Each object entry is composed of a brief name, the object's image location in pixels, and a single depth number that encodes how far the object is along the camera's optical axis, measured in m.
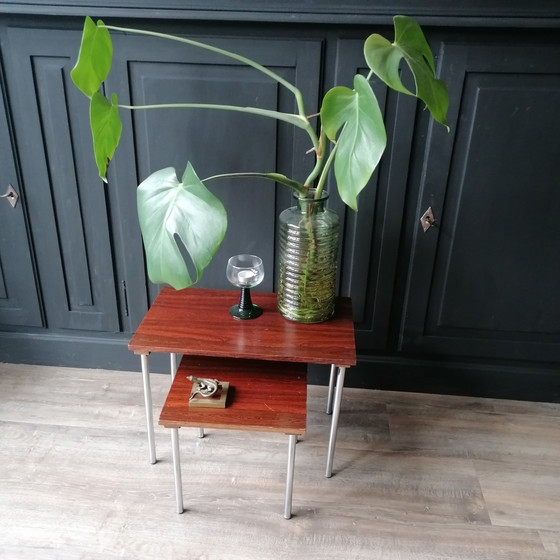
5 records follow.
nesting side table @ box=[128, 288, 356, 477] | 1.26
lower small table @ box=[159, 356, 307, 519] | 1.18
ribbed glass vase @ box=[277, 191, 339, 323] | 1.27
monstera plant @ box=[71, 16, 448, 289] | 0.92
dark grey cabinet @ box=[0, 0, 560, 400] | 1.40
